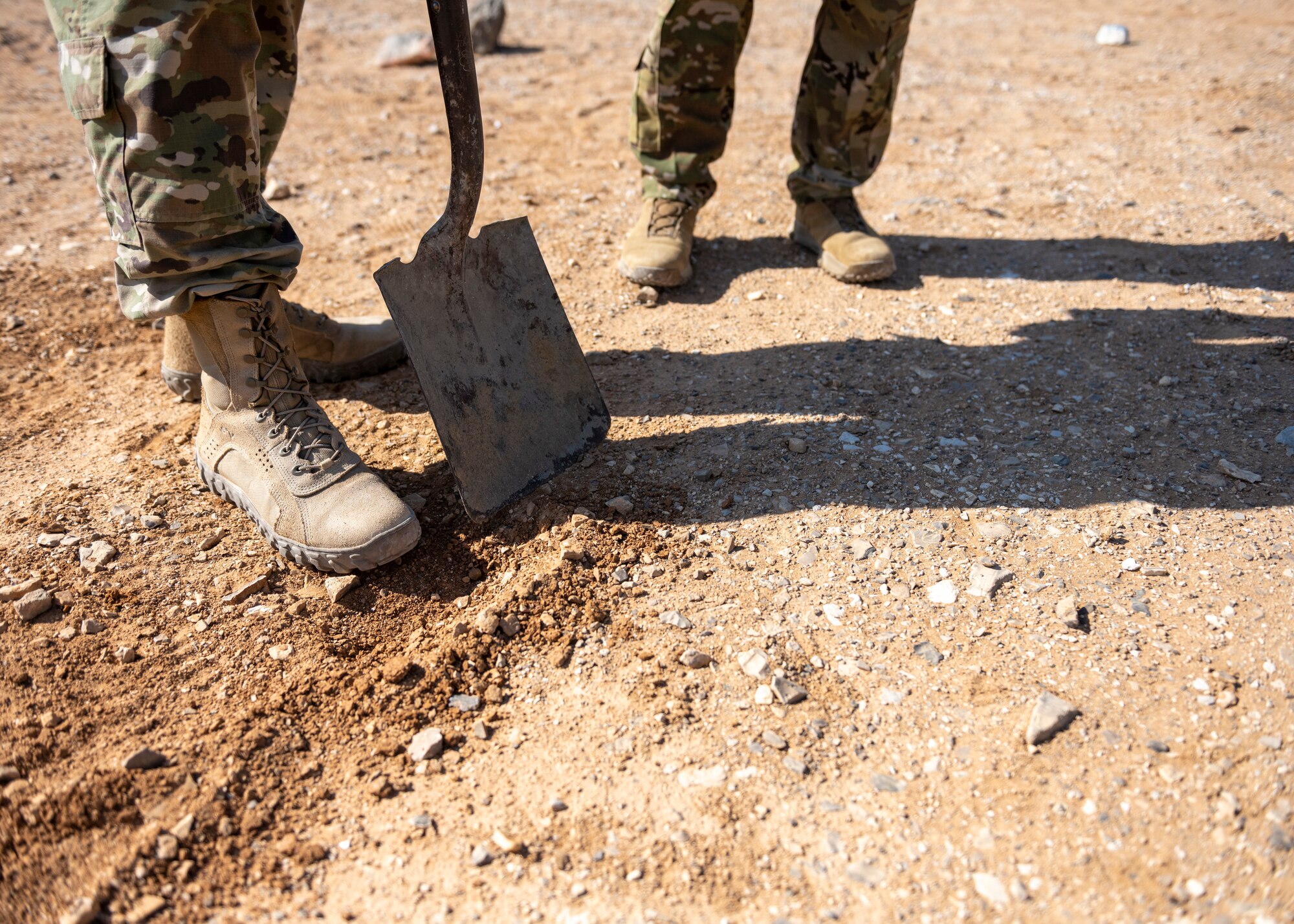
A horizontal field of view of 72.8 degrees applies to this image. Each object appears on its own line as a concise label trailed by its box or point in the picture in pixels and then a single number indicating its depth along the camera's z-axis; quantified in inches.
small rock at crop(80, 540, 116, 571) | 73.6
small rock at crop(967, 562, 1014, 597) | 72.1
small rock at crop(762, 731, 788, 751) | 60.9
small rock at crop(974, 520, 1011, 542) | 77.7
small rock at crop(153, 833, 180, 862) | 54.6
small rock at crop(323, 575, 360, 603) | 72.1
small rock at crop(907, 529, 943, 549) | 76.9
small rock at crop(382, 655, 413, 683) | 65.9
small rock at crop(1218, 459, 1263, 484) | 83.9
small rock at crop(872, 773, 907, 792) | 58.2
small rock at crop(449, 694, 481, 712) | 64.7
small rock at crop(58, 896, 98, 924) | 50.7
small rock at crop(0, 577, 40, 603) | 69.6
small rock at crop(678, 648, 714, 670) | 66.4
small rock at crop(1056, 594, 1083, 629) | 68.7
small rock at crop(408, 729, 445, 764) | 61.3
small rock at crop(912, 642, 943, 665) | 66.9
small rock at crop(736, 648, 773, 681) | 65.7
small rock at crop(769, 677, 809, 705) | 63.6
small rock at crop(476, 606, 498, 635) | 68.7
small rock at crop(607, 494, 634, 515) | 79.5
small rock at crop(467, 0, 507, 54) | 226.4
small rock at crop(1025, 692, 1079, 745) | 60.1
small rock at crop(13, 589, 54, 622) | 68.4
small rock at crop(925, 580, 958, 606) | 71.7
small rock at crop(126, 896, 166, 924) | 51.6
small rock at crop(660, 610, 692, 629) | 69.6
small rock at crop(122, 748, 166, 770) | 58.9
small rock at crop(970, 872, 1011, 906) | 52.1
